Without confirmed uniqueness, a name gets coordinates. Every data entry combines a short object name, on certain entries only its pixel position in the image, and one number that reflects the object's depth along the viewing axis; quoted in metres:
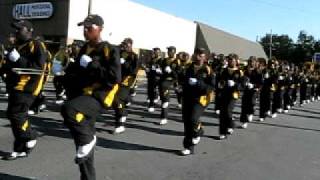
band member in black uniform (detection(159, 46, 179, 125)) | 8.53
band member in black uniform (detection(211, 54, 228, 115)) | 7.64
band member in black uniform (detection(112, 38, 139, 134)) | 7.10
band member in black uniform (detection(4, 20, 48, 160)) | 5.00
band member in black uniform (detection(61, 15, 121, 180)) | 3.84
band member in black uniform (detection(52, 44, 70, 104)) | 10.01
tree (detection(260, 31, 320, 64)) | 70.96
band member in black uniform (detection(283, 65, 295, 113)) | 11.80
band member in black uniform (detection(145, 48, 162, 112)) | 9.76
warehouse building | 22.15
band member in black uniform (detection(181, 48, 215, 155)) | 5.93
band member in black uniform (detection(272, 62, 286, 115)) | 10.93
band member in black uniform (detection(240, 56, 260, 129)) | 8.97
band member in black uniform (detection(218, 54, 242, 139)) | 7.36
